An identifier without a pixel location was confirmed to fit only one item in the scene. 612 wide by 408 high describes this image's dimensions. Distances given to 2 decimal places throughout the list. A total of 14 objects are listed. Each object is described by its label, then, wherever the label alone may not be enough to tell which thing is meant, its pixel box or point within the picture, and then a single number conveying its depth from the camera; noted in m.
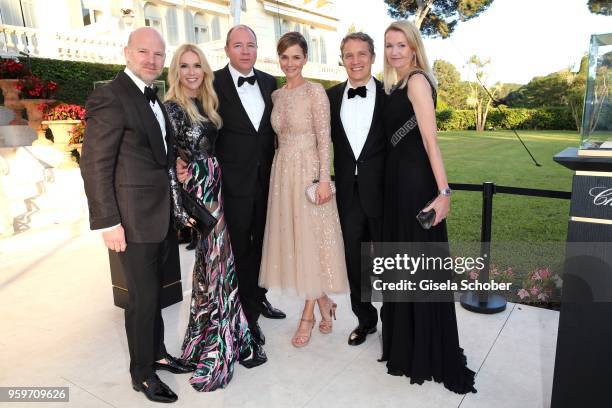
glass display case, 1.95
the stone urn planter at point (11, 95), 8.57
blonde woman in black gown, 2.50
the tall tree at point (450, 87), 35.81
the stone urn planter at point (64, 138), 8.22
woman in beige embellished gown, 2.94
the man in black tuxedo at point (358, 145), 2.88
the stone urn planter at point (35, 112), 8.56
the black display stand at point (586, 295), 1.90
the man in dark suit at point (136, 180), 2.25
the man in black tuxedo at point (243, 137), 2.96
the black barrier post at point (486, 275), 3.61
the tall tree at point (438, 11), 25.55
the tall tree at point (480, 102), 26.27
